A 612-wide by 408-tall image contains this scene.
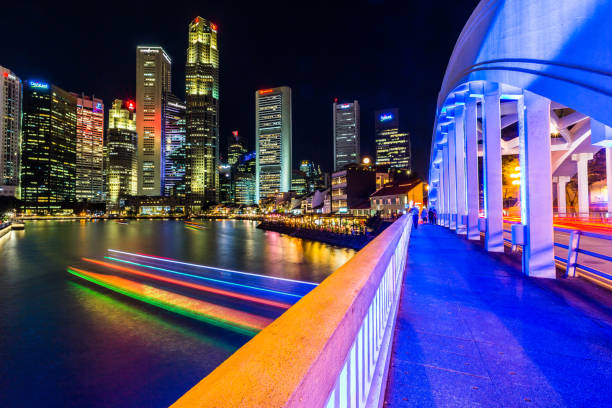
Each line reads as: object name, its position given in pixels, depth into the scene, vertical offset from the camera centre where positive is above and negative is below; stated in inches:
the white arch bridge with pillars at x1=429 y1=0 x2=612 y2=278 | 161.2 +89.9
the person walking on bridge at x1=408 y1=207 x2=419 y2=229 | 789.5 -26.9
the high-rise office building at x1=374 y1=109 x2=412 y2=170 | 7785.4 +1613.1
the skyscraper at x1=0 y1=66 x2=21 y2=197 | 6309.1 +1871.4
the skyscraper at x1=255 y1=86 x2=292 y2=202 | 7746.1 +689.0
